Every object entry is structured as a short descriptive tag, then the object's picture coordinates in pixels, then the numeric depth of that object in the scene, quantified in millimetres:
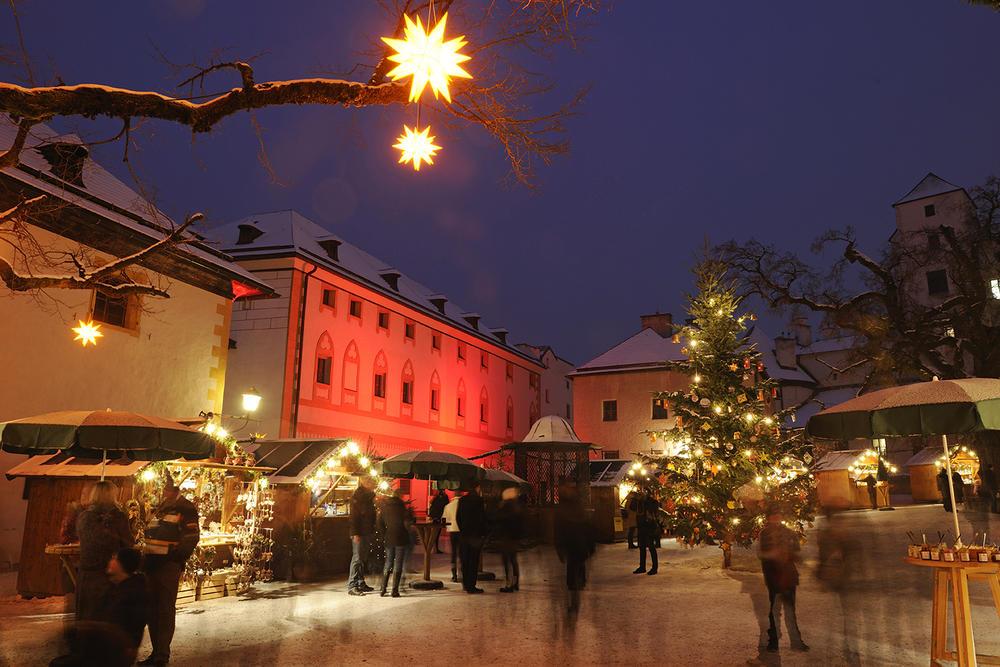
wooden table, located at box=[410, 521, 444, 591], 13746
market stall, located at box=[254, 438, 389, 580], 14641
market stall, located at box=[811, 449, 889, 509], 38562
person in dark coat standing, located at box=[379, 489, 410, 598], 12531
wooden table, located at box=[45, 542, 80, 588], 10344
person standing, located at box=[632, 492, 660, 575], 15539
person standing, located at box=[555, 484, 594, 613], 11219
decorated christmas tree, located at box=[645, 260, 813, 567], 15789
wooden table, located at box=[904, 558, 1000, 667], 6367
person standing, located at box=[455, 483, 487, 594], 12984
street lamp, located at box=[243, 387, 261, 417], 16891
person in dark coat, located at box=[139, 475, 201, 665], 7531
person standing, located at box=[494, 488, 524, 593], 12695
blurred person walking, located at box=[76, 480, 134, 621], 7438
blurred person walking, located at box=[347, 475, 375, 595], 12773
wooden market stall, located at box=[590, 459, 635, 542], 25219
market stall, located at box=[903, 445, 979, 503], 37688
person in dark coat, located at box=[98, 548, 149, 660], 5223
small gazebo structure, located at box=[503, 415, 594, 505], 26453
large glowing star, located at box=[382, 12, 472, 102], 4738
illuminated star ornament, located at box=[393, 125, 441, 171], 6344
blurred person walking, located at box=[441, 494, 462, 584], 15130
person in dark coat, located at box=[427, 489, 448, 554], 17573
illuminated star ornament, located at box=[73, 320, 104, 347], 12797
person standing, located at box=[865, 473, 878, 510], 32906
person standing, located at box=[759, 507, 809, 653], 8125
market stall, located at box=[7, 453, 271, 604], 11672
